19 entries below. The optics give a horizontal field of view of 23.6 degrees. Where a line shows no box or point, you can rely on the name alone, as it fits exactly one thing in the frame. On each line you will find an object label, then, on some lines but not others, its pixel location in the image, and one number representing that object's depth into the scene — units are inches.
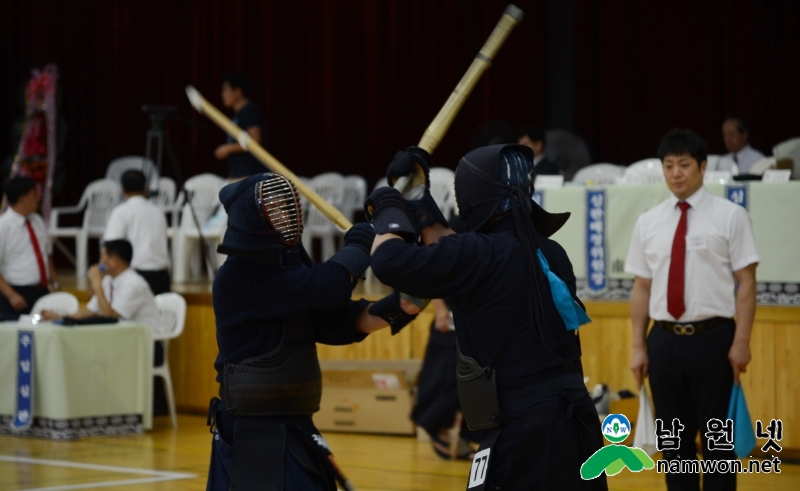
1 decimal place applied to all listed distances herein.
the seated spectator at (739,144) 640.6
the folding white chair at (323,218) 737.6
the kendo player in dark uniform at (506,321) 207.5
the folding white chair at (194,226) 744.9
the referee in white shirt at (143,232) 622.4
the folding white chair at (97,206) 821.0
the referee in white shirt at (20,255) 606.2
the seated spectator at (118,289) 571.3
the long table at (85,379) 545.2
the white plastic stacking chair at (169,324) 594.2
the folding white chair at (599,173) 627.6
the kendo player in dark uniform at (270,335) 227.9
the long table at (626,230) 461.1
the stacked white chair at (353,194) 773.0
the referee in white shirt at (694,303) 322.4
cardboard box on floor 539.0
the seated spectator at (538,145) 541.6
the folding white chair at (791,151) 481.1
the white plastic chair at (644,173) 520.5
